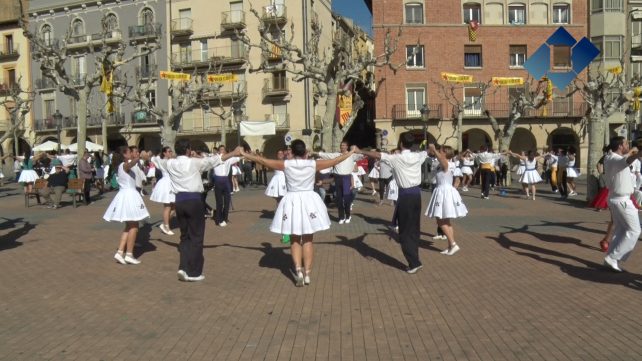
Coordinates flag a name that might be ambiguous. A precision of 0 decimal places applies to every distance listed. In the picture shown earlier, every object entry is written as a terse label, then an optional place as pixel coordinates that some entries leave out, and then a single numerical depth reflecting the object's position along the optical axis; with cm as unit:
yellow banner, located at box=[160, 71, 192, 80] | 2463
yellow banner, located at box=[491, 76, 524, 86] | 2666
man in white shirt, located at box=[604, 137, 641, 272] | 759
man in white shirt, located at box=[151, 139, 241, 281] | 761
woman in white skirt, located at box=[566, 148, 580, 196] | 2062
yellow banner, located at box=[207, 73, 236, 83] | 2686
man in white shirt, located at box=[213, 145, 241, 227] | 1320
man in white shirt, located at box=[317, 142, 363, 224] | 1364
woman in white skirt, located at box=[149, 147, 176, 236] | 1200
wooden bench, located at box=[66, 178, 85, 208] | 1848
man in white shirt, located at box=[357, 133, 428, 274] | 796
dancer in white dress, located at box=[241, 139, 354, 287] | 716
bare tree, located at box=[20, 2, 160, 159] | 2486
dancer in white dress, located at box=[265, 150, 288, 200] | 1309
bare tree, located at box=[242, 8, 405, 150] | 2061
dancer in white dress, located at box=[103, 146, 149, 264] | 870
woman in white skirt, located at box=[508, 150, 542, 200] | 1967
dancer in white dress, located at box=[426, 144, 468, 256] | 945
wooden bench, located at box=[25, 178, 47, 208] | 1867
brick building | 4100
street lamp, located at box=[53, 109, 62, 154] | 3494
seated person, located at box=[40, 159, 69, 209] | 1798
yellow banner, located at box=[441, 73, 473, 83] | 2723
